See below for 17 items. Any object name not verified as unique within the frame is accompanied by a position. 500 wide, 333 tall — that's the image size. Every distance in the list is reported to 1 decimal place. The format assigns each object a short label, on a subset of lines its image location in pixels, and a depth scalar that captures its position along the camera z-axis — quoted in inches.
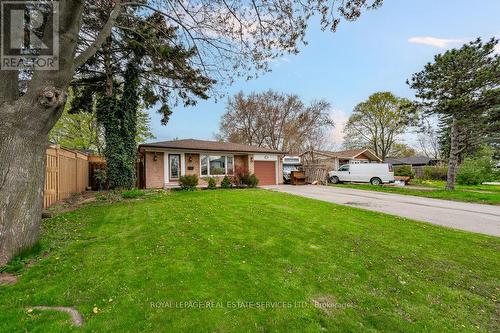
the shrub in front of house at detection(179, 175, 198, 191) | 511.2
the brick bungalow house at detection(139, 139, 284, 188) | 562.3
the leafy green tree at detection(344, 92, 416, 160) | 1245.7
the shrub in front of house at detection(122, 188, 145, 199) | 380.8
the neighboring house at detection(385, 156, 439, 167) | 1402.6
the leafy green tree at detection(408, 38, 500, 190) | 505.0
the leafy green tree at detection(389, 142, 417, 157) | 1403.3
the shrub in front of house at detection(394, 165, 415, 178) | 992.1
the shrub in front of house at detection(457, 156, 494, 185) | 772.0
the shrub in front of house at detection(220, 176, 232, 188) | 577.0
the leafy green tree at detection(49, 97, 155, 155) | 848.3
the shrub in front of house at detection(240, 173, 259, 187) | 599.8
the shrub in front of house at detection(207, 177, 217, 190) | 558.9
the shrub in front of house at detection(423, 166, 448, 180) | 971.9
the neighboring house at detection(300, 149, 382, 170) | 999.6
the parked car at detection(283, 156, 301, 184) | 935.0
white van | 759.4
